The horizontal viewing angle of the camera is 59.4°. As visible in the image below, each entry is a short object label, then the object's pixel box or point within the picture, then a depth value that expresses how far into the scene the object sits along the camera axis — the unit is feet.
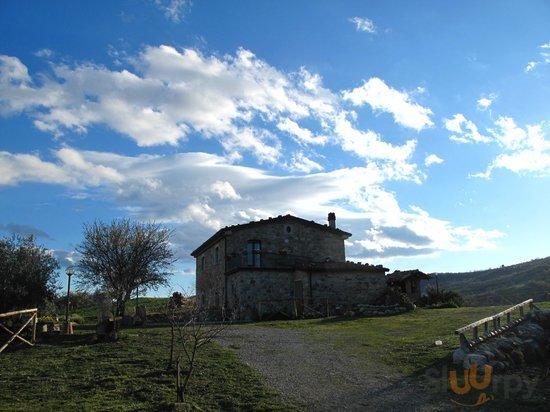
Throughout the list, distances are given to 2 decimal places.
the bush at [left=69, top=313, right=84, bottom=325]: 110.80
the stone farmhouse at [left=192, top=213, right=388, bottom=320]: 98.84
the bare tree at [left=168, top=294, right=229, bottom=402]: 31.53
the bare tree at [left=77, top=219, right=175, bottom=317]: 103.40
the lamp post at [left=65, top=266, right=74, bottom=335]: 67.41
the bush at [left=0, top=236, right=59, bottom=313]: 86.69
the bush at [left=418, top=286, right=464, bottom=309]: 113.60
